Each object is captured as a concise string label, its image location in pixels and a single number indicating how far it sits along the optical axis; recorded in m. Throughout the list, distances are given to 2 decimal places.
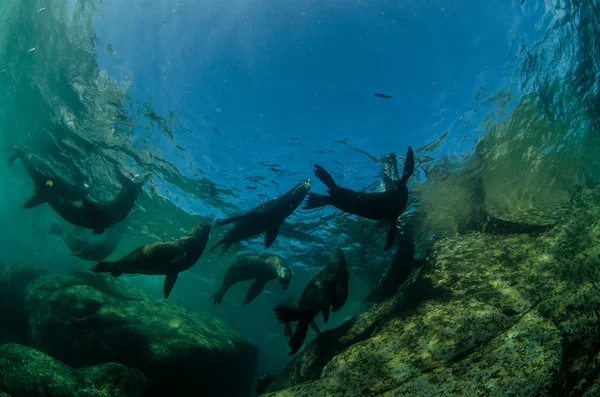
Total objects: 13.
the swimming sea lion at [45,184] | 7.84
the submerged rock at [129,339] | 7.54
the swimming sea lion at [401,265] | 6.49
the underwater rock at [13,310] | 10.88
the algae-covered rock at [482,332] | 2.58
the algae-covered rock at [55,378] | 4.81
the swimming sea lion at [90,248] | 12.47
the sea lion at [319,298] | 3.77
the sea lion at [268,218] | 6.75
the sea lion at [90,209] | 7.12
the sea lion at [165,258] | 5.48
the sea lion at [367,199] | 4.45
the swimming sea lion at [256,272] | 9.98
